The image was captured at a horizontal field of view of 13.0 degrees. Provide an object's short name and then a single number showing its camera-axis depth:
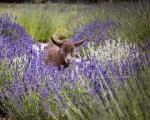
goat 8.91
